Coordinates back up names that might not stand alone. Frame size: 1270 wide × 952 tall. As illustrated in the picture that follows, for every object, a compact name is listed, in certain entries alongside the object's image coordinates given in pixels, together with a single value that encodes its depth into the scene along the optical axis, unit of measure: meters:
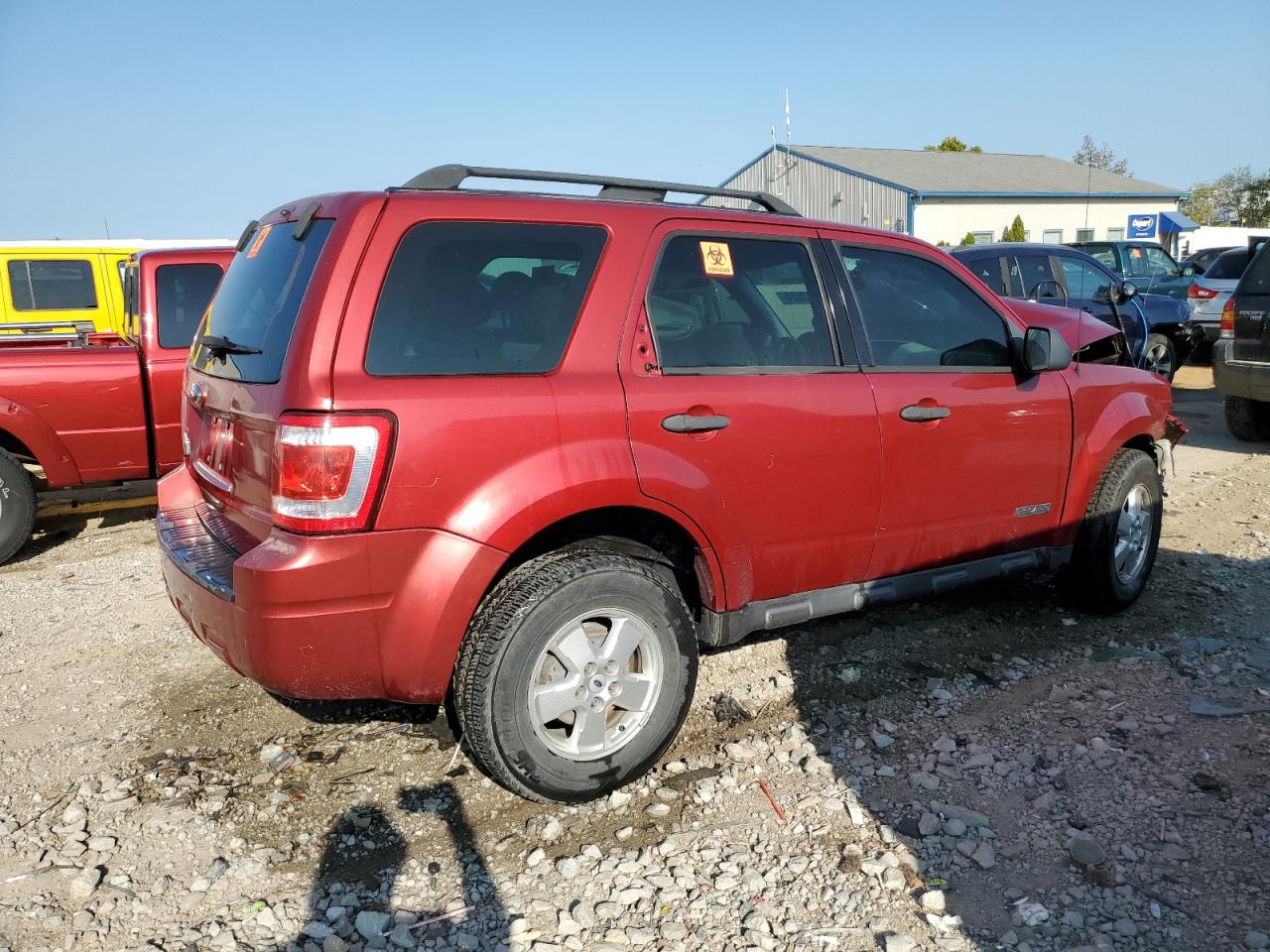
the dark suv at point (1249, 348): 8.23
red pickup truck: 5.70
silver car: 13.80
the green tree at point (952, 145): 56.62
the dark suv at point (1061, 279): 10.02
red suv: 2.64
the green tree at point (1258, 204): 57.09
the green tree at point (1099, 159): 66.52
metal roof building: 31.98
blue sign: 28.22
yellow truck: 9.34
